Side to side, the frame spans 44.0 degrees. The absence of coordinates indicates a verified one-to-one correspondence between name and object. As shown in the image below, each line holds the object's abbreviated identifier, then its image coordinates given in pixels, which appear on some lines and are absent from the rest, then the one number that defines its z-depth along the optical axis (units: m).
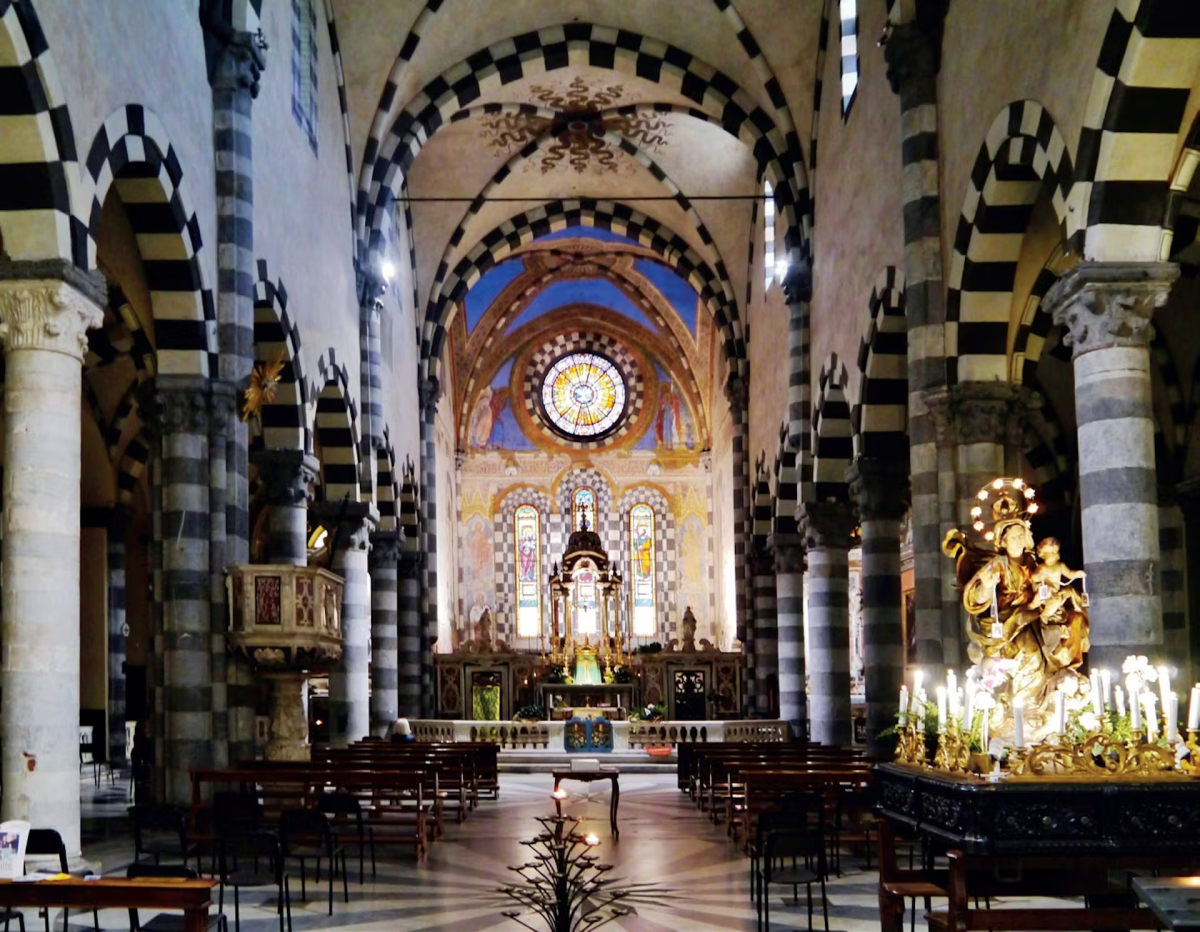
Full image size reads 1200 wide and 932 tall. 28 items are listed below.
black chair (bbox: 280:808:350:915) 11.19
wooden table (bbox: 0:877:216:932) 7.26
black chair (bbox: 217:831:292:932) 9.84
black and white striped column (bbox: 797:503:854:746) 25.41
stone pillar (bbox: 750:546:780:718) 32.56
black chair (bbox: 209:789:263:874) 12.07
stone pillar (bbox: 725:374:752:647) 33.66
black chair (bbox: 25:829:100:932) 9.52
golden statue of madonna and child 10.23
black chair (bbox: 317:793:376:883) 12.76
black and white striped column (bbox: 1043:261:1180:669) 11.72
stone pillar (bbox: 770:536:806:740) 29.22
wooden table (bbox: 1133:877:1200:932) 4.41
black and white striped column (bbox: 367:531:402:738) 29.73
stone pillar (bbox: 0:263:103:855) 11.87
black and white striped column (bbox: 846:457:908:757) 20.58
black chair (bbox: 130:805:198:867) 11.04
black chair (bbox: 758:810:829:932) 9.80
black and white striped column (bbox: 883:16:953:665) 16.19
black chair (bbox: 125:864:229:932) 8.05
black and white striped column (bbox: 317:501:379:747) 25.47
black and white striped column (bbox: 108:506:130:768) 28.84
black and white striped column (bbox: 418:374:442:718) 33.80
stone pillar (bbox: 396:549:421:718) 32.38
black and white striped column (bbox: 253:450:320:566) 20.44
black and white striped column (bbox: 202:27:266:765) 16.50
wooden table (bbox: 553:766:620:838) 16.73
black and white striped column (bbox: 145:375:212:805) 15.98
